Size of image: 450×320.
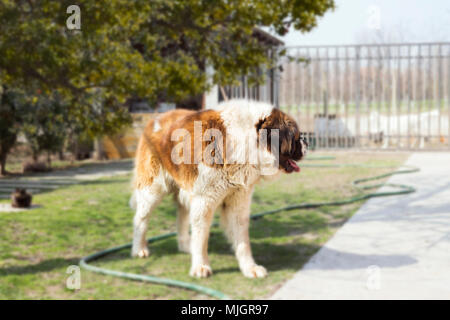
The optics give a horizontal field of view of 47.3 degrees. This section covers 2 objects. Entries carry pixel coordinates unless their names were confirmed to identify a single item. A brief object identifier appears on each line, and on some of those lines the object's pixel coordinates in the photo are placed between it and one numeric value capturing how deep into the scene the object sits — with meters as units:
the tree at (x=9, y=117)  11.84
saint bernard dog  4.11
